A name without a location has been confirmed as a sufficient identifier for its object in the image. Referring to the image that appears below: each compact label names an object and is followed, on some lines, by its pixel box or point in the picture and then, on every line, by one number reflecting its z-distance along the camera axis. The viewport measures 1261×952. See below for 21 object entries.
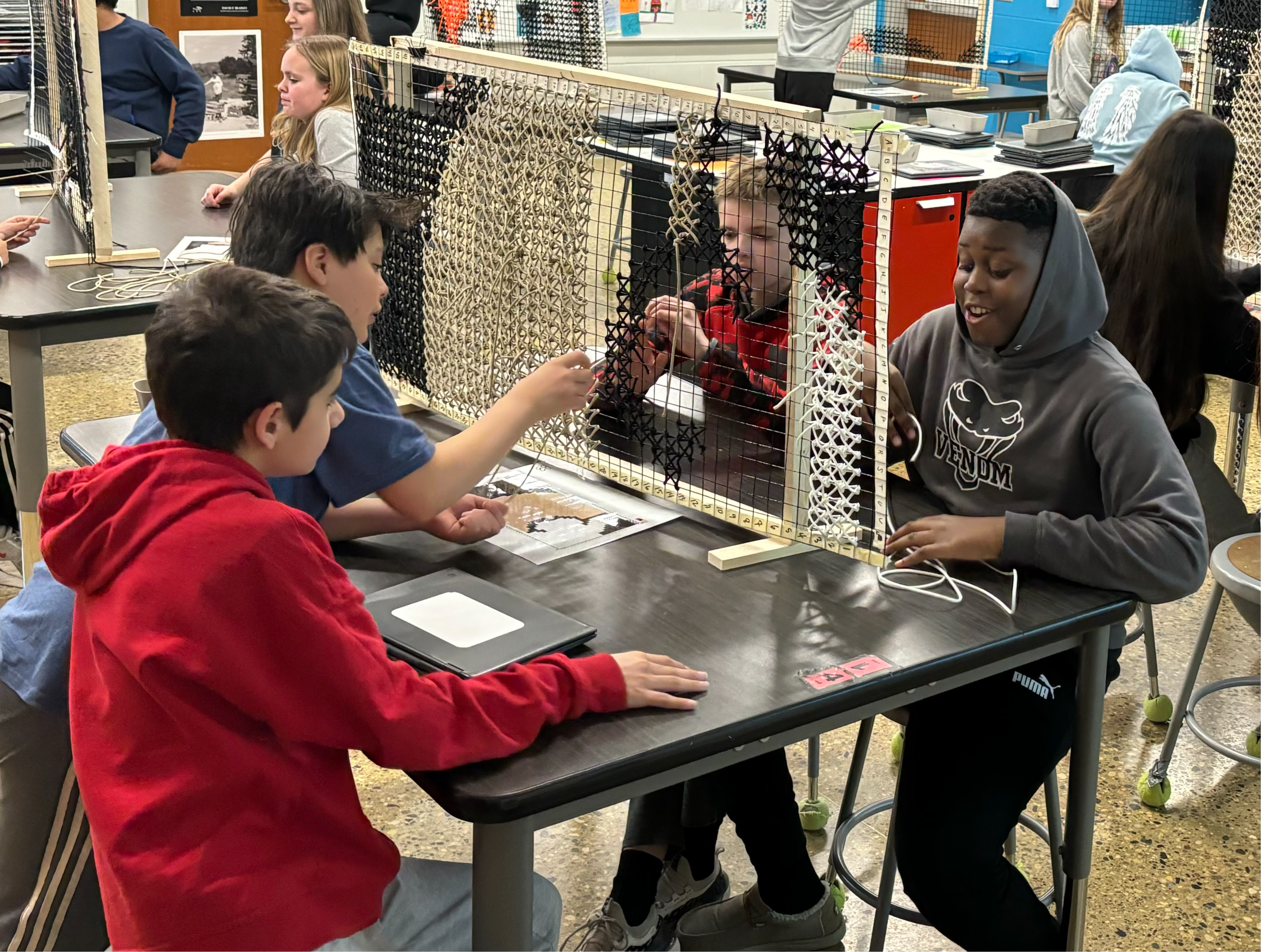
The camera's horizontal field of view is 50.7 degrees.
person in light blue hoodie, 4.13
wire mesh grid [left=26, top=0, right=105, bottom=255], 2.82
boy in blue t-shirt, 1.42
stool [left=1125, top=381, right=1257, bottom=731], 2.57
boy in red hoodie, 1.11
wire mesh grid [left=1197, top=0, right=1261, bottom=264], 3.02
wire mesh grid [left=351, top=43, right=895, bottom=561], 1.51
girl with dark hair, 2.33
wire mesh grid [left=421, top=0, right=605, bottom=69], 5.99
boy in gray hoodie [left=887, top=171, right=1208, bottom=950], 1.55
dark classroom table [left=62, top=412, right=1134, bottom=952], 1.21
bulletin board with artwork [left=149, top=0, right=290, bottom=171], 6.72
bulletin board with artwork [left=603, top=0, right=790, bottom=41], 8.23
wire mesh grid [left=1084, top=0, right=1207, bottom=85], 5.99
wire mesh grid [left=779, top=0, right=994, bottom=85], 7.20
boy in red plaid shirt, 1.57
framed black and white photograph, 6.73
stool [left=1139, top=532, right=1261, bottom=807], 2.00
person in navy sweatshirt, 4.79
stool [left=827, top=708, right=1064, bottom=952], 1.80
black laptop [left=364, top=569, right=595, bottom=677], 1.36
